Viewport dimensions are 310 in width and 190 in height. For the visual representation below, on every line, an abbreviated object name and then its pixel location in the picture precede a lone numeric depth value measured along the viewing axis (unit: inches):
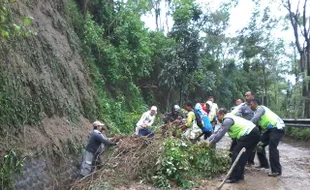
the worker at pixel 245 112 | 252.6
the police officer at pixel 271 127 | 224.6
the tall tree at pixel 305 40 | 507.9
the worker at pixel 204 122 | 287.4
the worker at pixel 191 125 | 277.3
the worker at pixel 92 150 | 237.9
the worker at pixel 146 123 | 295.7
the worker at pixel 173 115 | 325.5
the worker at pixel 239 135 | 211.6
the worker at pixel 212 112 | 349.3
